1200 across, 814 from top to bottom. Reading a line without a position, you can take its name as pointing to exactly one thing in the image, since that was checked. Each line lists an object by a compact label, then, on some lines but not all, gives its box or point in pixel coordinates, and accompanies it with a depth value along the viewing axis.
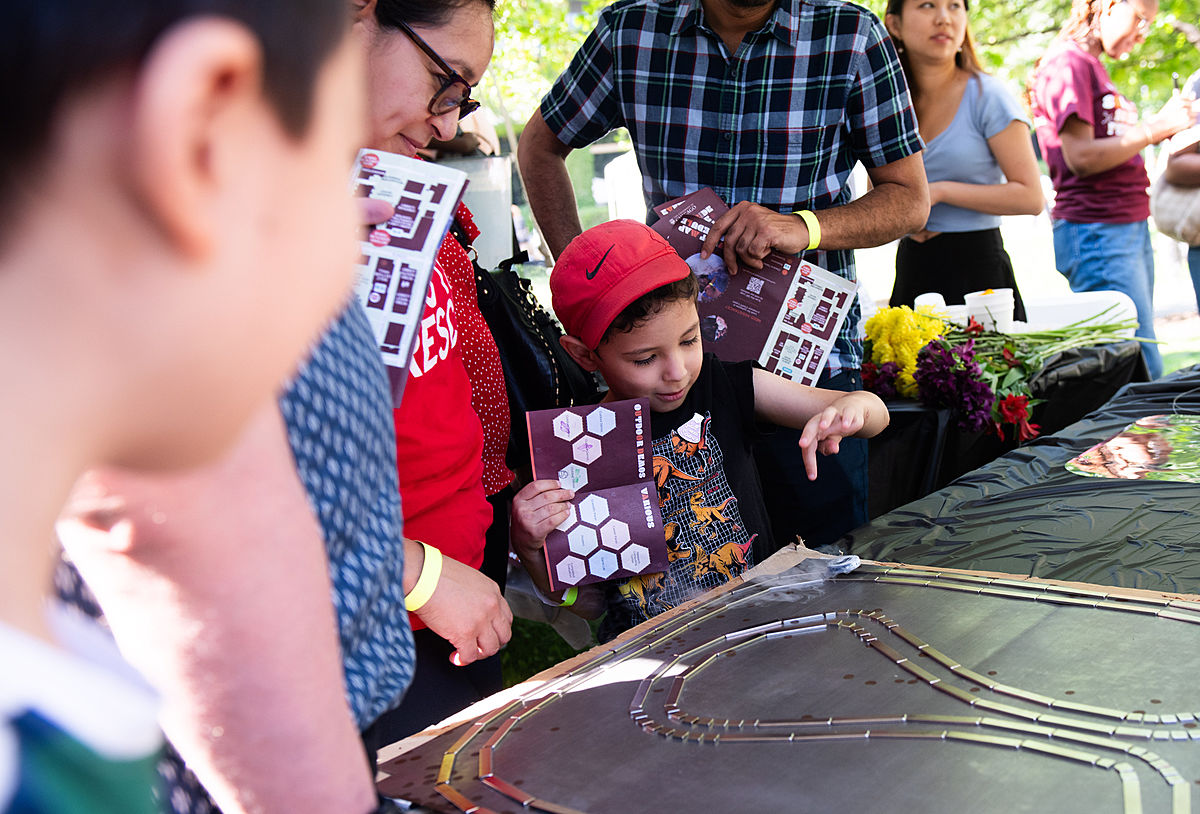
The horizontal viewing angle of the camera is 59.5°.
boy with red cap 1.91
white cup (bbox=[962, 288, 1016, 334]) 3.57
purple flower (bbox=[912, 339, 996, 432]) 3.00
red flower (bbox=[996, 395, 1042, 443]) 3.05
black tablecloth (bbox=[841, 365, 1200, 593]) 1.78
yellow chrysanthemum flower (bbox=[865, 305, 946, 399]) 3.16
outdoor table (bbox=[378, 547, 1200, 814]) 0.99
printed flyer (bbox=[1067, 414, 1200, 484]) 2.27
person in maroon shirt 4.00
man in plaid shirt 2.26
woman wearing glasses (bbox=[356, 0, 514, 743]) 1.42
